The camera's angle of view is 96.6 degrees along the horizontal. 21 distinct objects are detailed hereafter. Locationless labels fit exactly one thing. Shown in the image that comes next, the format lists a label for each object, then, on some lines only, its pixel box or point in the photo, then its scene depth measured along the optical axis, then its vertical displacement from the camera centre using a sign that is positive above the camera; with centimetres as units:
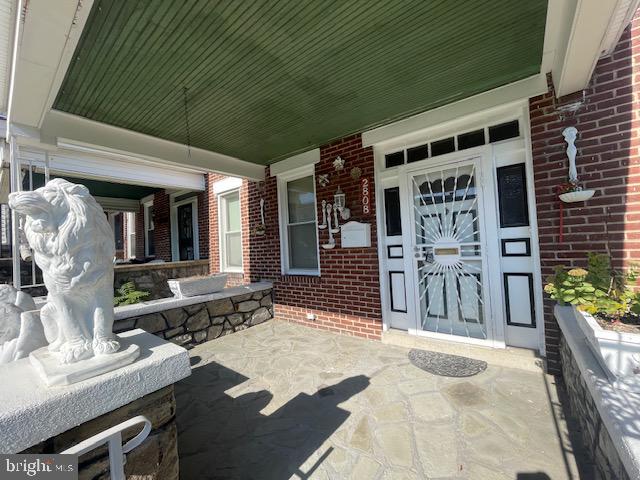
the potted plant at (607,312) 146 -51
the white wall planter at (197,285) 413 -53
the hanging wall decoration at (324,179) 436 +99
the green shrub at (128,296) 425 -65
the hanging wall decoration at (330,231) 428 +19
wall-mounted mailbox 388 +11
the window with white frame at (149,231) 872 +64
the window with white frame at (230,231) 627 +39
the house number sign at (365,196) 393 +64
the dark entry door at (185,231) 748 +51
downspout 259 +86
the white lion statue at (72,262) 132 -3
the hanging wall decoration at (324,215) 436 +44
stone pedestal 110 -67
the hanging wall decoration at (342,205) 411 +56
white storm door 319 -13
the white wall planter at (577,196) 241 +32
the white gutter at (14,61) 169 +140
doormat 284 -133
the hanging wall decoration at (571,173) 250 +53
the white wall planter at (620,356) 143 -65
